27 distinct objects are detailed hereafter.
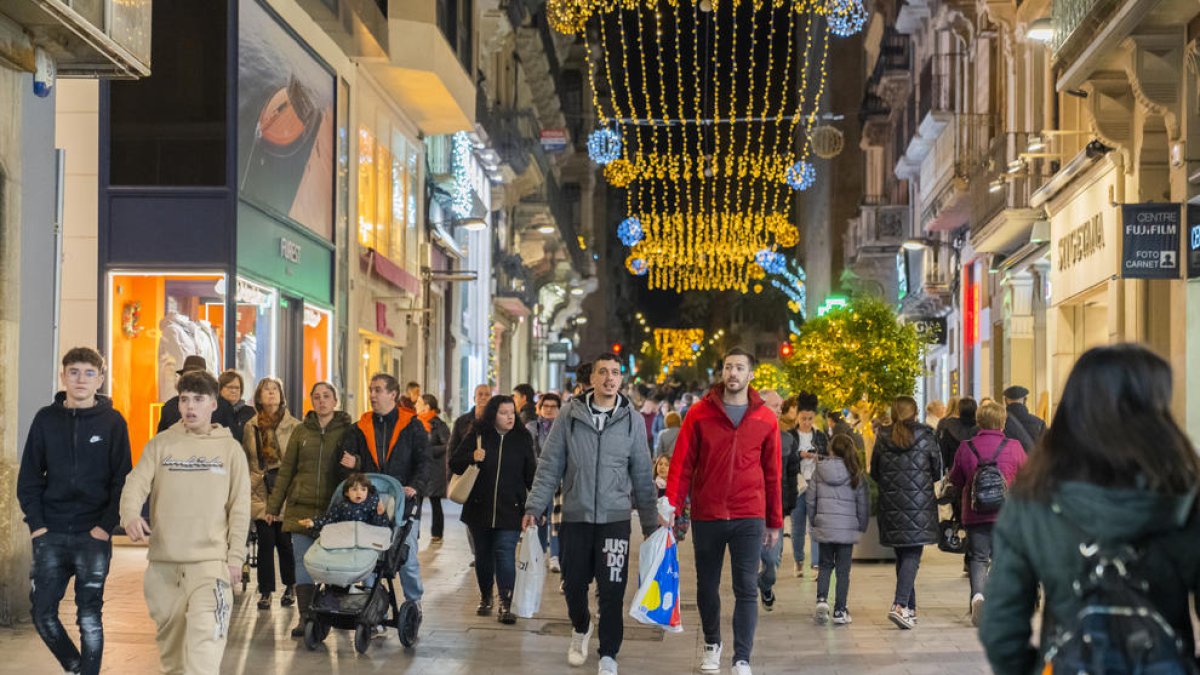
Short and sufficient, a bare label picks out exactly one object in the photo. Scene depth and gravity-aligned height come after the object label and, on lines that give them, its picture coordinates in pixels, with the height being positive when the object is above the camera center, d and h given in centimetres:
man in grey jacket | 985 -74
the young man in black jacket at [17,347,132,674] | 823 -66
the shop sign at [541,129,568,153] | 5194 +713
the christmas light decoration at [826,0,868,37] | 2269 +532
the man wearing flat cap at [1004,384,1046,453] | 1428 -47
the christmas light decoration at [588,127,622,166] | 3878 +522
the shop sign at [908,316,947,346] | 3831 +95
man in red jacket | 974 -72
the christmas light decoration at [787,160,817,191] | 3666 +429
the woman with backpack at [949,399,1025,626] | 1182 -80
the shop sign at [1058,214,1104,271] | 1992 +158
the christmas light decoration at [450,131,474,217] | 3359 +394
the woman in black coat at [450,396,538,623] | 1241 -93
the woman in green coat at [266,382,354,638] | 1133 -72
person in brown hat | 1316 -39
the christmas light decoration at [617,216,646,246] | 4559 +377
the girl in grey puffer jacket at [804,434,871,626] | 1253 -110
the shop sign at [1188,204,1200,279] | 1520 +117
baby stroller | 1033 -130
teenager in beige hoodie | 781 -77
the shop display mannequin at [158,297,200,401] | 1728 +17
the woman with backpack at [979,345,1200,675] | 374 -38
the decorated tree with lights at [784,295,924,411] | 2930 +14
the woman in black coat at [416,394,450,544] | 1830 -96
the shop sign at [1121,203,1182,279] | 1552 +117
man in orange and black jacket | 1145 -55
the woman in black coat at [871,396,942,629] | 1216 -97
